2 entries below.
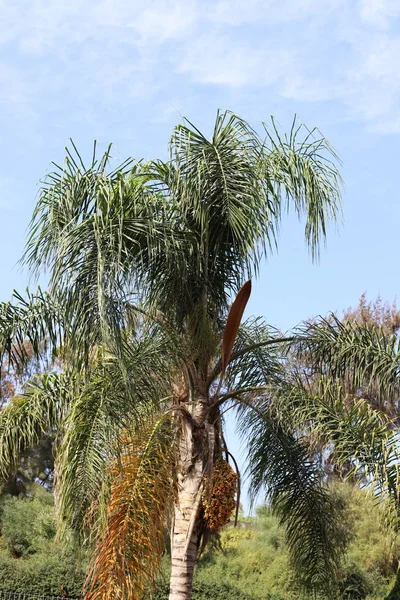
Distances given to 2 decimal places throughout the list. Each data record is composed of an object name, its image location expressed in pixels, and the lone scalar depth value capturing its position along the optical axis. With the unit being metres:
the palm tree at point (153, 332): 7.30
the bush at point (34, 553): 17.52
